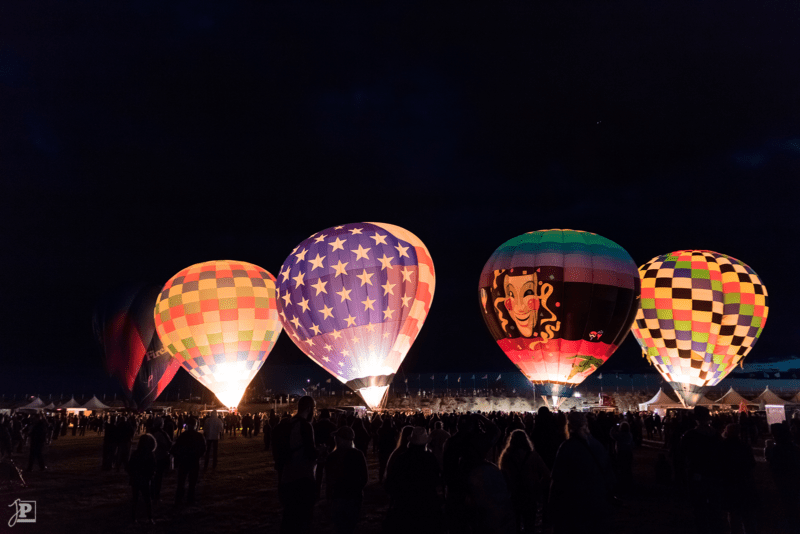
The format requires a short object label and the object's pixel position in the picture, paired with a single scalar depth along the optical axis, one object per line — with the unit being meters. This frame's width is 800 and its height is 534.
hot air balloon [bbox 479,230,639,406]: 25.53
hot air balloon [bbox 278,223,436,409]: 26.00
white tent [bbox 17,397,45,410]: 61.33
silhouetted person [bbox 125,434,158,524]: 9.17
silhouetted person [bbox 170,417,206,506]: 10.62
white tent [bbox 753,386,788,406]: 40.81
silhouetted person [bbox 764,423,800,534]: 7.75
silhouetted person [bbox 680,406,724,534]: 6.75
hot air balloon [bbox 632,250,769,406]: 31.98
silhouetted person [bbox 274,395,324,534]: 6.30
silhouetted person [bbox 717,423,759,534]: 6.73
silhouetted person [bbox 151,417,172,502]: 10.02
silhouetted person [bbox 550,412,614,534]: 5.23
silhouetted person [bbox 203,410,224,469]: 15.95
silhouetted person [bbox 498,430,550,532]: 6.70
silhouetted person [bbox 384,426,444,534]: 5.06
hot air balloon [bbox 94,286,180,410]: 39.00
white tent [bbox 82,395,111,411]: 69.50
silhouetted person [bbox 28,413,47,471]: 15.65
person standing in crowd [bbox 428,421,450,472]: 9.59
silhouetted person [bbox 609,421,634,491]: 12.25
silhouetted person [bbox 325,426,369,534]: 6.07
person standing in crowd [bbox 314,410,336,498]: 8.85
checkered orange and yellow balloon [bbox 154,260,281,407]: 31.34
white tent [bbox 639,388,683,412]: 41.35
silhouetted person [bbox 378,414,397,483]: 14.19
